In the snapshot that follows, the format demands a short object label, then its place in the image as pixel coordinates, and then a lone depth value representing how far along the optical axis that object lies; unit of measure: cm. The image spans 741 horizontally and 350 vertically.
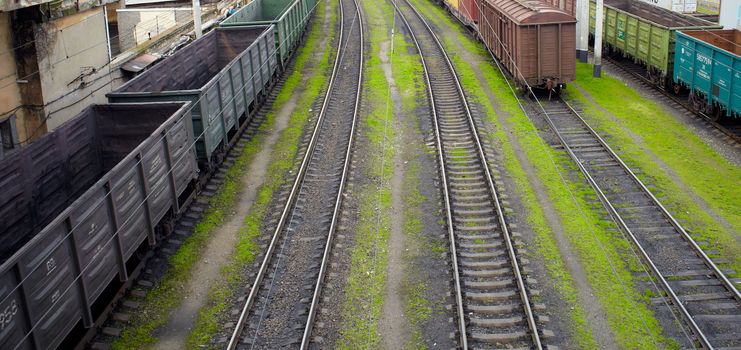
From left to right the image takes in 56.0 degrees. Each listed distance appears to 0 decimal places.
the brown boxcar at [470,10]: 3359
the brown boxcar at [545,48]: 2320
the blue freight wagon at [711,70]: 1867
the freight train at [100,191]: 888
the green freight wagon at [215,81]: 1586
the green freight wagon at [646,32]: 2358
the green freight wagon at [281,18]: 2705
